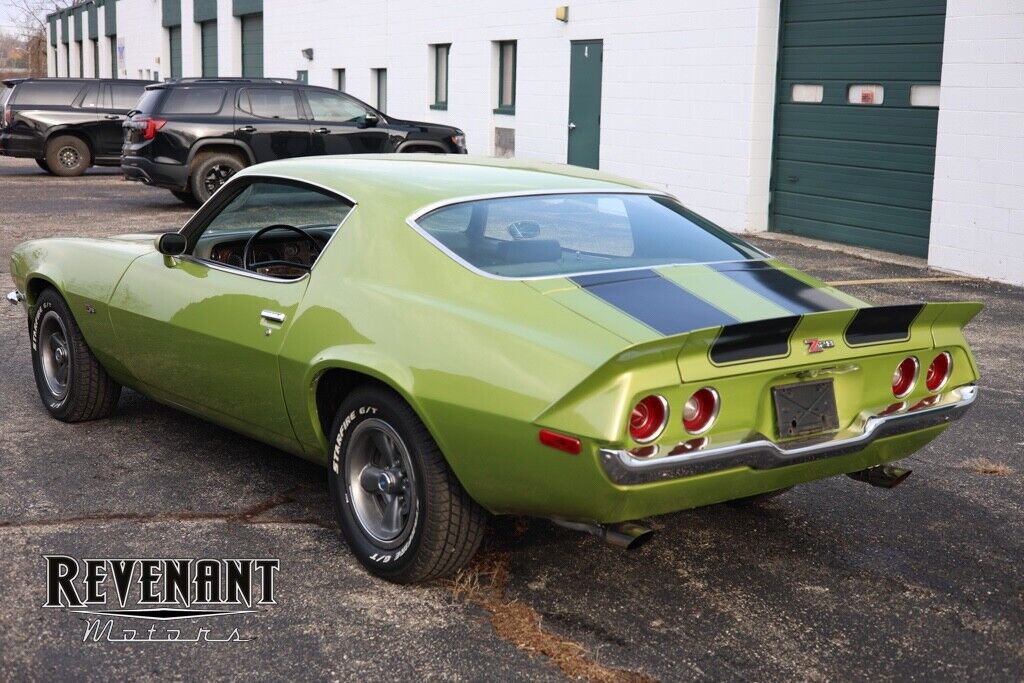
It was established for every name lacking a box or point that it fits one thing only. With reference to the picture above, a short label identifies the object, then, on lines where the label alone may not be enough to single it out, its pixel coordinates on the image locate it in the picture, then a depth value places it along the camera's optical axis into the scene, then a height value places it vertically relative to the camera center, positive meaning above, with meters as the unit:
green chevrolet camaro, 3.74 -0.73
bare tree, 85.88 +5.00
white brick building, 12.10 +0.29
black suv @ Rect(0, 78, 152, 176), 24.22 -0.16
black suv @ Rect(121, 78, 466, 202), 17.53 -0.17
